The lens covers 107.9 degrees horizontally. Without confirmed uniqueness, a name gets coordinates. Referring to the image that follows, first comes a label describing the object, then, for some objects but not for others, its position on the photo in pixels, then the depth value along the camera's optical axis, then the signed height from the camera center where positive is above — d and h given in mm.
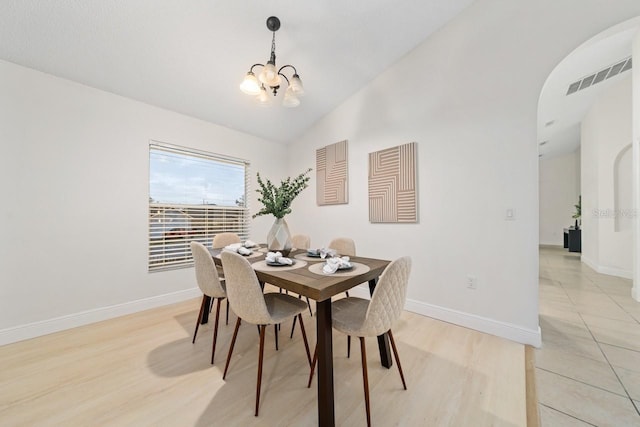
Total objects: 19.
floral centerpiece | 2053 +32
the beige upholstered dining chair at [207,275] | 1774 -486
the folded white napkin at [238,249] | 2029 -322
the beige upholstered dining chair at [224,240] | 2739 -322
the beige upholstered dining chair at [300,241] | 2787 -339
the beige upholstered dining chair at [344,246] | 2334 -330
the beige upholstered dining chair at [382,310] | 1210 -535
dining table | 1172 -400
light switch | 2041 -10
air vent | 3179 +1998
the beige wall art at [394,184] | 2641 +352
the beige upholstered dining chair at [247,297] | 1331 -504
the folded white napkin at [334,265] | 1430 -328
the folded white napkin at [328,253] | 1909 -329
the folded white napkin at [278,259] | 1642 -324
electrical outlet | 2252 -661
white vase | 2125 -223
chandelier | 1798 +1048
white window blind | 2854 +182
